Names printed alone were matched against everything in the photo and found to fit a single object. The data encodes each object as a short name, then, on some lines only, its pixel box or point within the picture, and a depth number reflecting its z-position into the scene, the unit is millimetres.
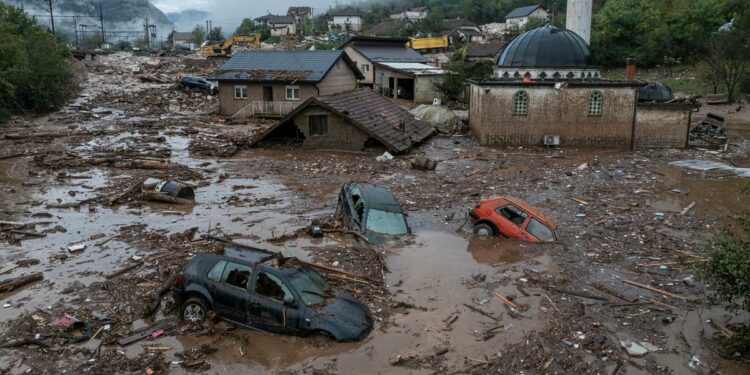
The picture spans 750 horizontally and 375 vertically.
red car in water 14289
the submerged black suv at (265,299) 9180
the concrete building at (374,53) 51406
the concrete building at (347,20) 112250
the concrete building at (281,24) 106788
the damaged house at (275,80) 36312
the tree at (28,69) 33562
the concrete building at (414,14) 113681
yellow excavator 69250
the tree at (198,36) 108056
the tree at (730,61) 43250
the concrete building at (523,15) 90906
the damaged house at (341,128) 25625
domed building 27500
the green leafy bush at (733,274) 8477
